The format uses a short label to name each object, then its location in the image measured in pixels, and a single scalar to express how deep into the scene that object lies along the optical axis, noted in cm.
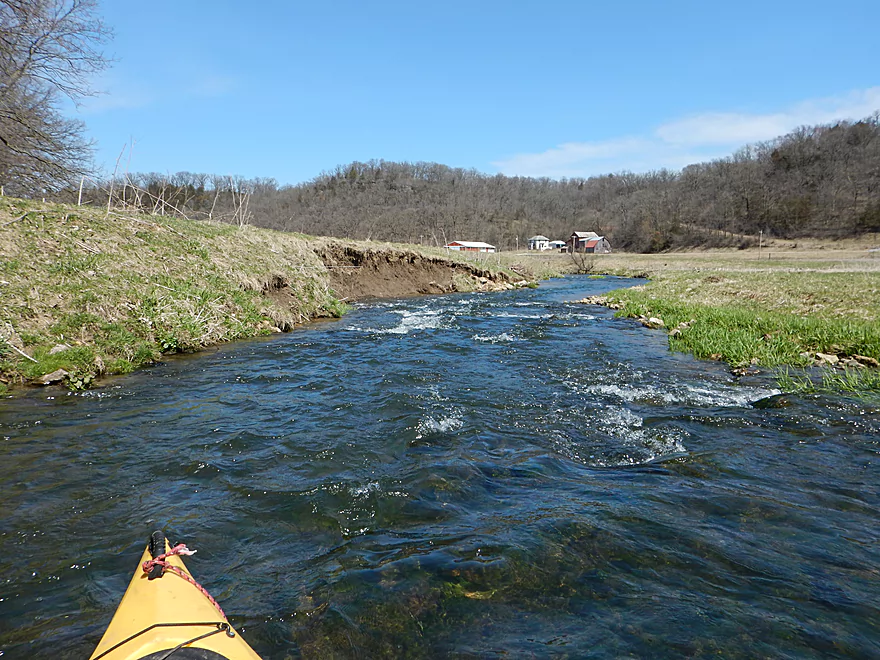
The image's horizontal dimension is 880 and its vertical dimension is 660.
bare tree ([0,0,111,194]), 1440
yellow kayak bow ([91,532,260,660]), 216
